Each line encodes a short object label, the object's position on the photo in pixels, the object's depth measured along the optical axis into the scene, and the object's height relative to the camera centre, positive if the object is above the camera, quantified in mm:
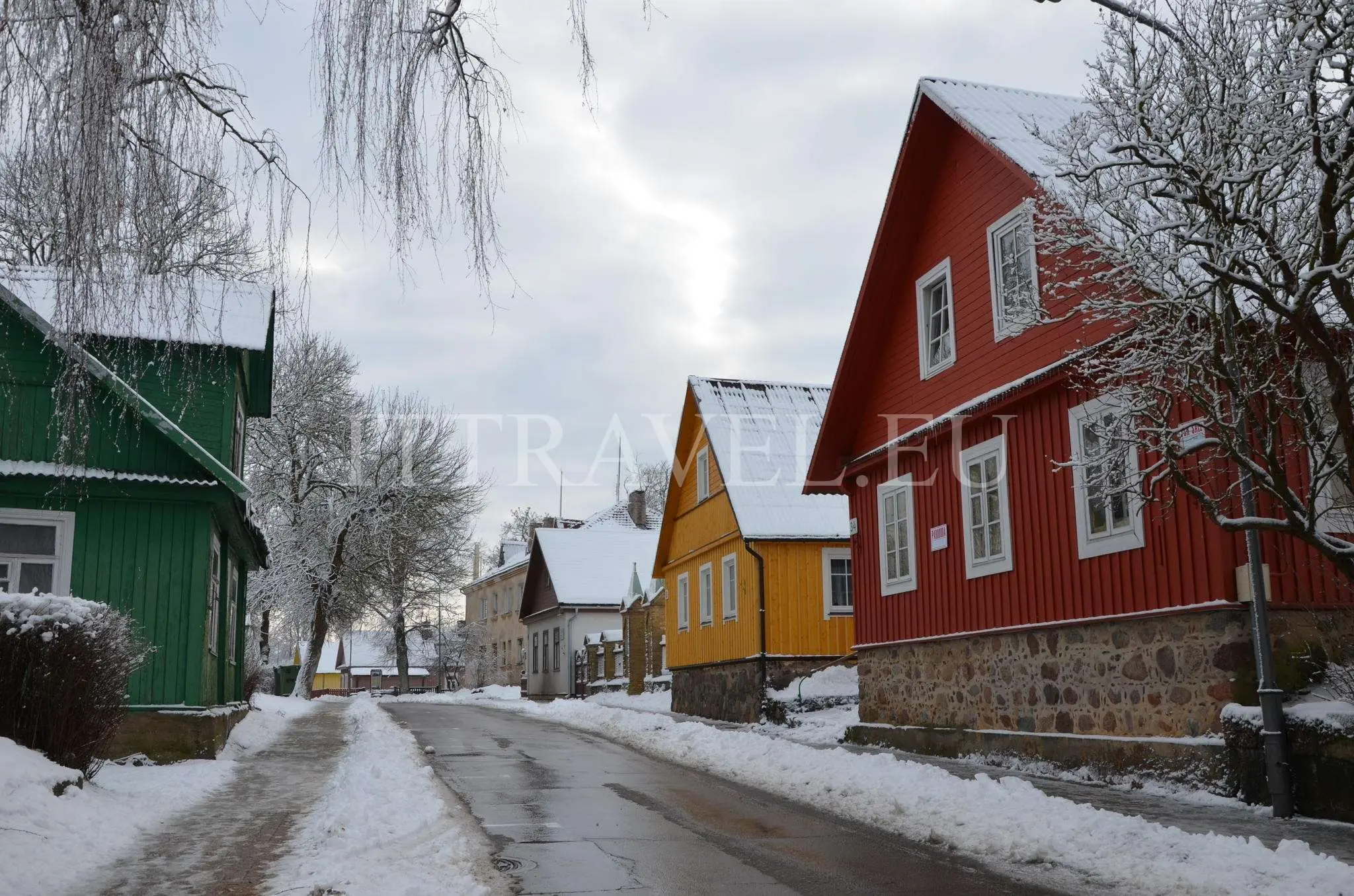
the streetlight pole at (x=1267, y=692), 9000 -492
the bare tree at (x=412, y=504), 38344 +4760
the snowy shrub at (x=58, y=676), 9133 -216
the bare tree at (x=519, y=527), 82500 +8372
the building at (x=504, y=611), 60375 +1856
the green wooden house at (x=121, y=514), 13547 +1619
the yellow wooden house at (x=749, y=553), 22656 +1806
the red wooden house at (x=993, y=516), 10625 +1427
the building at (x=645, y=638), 33938 +89
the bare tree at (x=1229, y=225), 6441 +2506
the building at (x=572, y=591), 47219 +2113
